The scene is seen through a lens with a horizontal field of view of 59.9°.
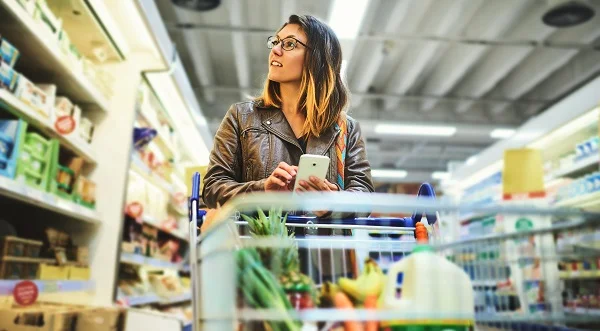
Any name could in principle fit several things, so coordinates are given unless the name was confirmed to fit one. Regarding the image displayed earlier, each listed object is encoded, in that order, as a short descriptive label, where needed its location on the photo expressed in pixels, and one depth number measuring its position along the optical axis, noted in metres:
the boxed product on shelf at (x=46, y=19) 2.50
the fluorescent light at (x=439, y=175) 15.26
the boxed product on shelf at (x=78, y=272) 2.82
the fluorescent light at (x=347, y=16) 4.76
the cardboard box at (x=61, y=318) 2.02
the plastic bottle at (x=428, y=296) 0.89
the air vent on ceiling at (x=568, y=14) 6.01
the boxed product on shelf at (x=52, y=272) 2.48
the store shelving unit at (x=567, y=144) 5.02
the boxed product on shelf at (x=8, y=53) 2.21
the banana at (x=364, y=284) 0.94
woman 1.74
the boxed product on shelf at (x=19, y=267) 2.20
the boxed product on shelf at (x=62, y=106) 2.77
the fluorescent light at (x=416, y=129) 9.67
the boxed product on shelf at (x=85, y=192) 2.97
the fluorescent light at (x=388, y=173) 14.17
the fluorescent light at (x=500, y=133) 10.58
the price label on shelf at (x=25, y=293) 2.17
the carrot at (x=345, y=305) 0.89
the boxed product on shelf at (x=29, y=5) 2.37
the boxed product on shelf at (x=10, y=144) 2.17
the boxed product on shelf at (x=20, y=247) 2.23
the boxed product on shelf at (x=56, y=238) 2.74
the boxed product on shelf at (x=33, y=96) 2.33
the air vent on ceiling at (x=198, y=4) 5.89
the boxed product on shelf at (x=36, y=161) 2.33
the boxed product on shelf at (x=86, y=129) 3.21
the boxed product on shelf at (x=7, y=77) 2.16
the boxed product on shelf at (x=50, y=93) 2.61
